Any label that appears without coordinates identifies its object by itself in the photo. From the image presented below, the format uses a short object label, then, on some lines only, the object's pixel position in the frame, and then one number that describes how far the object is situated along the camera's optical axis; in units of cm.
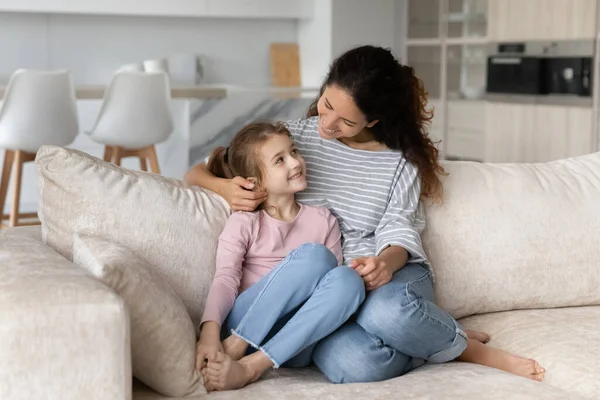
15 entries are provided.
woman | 197
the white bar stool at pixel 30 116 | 443
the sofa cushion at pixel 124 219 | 199
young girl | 186
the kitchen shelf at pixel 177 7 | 585
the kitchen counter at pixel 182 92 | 488
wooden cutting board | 694
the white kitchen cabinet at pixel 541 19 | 496
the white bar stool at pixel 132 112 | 469
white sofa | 150
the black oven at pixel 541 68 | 504
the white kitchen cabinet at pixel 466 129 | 591
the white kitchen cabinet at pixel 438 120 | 638
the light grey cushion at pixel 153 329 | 170
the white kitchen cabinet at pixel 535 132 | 505
